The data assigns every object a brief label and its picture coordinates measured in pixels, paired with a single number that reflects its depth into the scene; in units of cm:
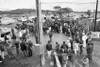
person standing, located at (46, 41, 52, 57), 1086
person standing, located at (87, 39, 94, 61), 1055
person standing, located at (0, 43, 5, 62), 1103
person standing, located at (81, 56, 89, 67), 839
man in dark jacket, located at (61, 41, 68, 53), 951
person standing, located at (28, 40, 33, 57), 1140
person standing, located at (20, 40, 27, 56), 1144
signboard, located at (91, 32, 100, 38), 1698
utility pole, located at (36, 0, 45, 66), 888
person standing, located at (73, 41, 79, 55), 1152
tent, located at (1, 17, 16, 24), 3234
